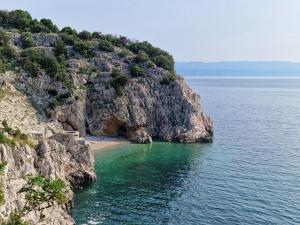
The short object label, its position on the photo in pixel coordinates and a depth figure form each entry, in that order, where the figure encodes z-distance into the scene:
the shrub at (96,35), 137.12
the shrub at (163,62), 124.88
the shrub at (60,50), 112.44
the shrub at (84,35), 132.88
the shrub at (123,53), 123.11
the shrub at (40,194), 42.25
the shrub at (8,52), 102.31
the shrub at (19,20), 128.75
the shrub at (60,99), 97.12
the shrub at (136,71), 115.12
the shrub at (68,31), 133.68
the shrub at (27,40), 112.88
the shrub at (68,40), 121.62
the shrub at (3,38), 107.00
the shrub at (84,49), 117.79
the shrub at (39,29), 127.76
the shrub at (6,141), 50.09
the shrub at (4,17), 128.88
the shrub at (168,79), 115.56
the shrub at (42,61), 102.12
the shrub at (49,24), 134.88
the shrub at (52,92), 100.19
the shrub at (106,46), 123.38
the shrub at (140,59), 121.38
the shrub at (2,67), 94.45
